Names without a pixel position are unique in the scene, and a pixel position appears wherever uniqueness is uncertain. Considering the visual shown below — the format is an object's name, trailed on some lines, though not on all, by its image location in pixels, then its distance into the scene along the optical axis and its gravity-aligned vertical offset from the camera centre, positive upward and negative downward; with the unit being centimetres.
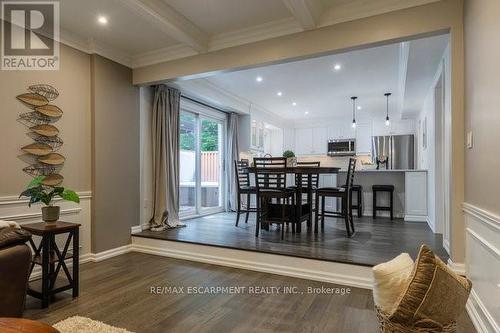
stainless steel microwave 808 +57
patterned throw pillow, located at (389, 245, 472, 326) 135 -61
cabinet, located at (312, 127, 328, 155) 852 +81
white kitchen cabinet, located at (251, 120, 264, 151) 682 +79
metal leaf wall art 291 +37
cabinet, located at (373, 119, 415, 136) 754 +106
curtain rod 522 +126
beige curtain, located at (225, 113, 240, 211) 631 +10
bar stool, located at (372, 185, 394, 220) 542 -54
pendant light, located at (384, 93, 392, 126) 583 +147
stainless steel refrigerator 736 +41
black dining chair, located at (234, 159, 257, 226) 470 -23
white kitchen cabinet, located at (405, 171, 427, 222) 512 -51
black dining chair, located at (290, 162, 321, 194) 407 -20
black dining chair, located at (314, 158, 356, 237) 381 -37
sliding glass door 540 +17
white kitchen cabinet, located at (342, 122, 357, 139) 818 +103
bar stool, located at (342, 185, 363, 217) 559 -60
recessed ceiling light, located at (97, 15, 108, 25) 293 +152
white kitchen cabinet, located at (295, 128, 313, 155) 876 +82
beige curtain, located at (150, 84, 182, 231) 441 +6
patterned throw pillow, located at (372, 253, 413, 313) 151 -61
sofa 162 -58
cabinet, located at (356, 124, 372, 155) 801 +79
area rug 190 -106
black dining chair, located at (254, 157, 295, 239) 374 -27
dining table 376 -12
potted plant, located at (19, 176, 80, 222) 243 -24
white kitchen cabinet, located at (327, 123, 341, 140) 834 +104
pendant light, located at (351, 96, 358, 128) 615 +145
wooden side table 229 -77
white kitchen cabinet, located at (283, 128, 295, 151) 878 +89
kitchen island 515 -41
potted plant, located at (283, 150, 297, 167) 417 +12
